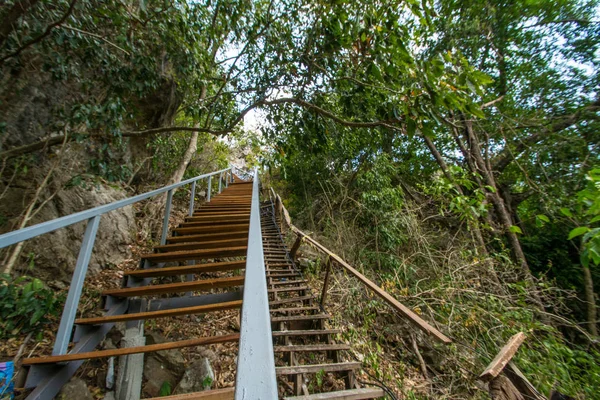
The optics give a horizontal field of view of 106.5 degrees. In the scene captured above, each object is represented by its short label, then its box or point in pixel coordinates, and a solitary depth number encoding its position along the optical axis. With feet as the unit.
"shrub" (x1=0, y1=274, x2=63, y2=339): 7.03
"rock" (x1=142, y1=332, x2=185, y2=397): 8.05
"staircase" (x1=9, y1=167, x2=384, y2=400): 3.92
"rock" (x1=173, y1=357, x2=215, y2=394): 7.74
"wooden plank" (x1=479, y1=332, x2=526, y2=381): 4.00
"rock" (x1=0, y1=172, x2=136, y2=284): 9.32
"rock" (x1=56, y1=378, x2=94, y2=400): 6.40
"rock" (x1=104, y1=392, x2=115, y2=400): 7.36
